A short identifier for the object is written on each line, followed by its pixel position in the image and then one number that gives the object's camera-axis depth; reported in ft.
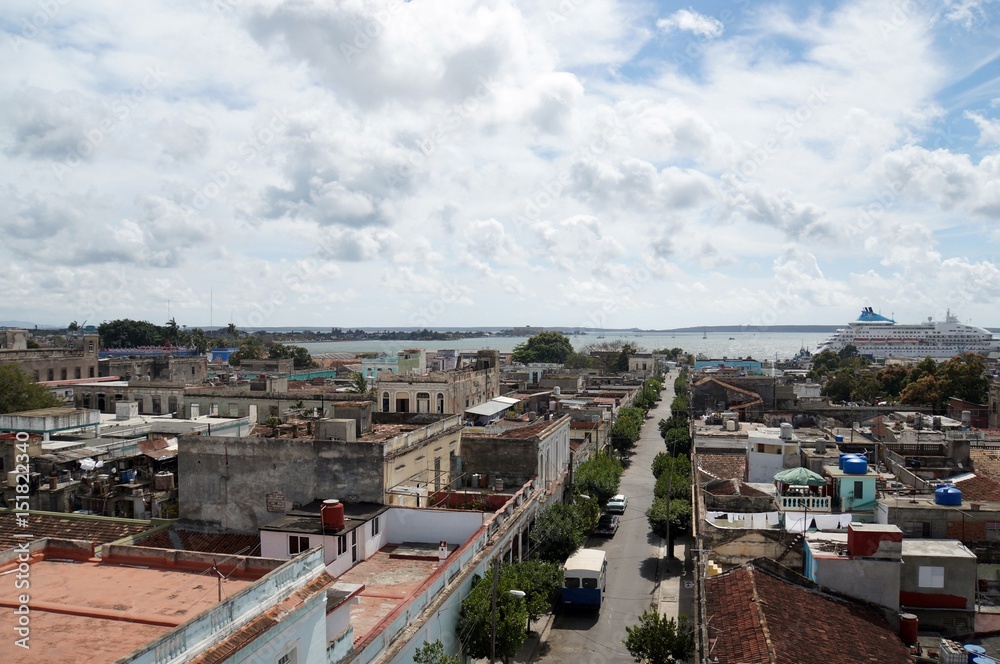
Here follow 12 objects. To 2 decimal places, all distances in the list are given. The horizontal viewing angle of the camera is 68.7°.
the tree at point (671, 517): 113.60
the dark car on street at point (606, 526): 125.59
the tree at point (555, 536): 96.94
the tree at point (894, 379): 285.97
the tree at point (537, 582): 73.20
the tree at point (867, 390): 285.13
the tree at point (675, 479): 122.01
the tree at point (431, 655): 54.95
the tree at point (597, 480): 128.57
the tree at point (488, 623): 65.26
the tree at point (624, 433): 191.62
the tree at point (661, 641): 63.62
